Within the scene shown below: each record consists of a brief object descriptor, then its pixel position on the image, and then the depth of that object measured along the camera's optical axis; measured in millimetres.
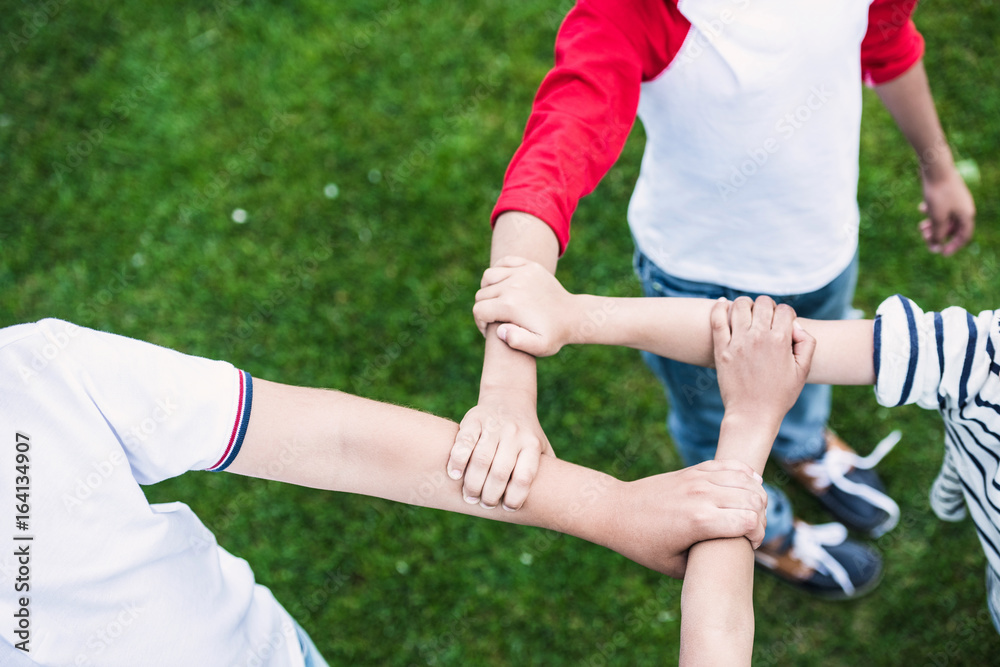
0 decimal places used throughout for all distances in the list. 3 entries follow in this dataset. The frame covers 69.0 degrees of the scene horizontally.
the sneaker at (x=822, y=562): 2609
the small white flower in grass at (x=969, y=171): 3264
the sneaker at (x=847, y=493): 2730
